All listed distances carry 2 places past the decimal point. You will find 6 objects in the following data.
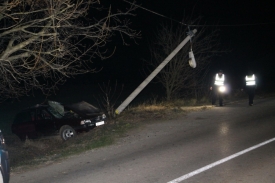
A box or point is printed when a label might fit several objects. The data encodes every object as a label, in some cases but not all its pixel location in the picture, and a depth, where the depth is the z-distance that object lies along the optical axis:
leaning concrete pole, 14.91
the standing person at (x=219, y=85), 17.12
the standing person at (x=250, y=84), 17.00
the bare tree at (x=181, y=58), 22.34
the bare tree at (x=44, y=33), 9.59
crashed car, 13.58
